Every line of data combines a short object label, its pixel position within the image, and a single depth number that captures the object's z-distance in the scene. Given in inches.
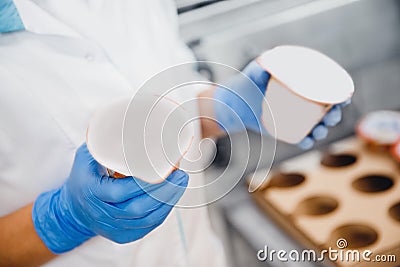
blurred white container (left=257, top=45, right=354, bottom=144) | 28.0
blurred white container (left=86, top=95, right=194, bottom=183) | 21.5
